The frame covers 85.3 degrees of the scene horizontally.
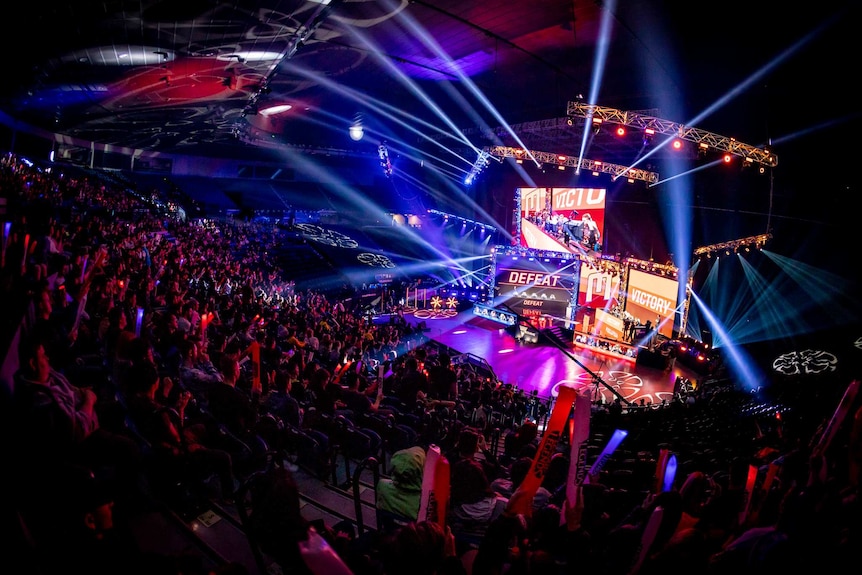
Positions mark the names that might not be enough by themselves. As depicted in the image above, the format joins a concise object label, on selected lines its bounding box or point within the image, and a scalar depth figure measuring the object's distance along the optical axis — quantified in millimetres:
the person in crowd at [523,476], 3812
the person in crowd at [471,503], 3525
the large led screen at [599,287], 19656
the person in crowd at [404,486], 3350
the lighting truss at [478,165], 20878
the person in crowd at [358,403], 5457
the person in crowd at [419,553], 2148
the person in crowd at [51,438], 2043
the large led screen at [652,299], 16938
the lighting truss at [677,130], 11938
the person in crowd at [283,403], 5031
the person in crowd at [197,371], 4949
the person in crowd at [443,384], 7387
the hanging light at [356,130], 23659
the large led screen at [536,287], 21470
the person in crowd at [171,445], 3246
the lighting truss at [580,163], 17594
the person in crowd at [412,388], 6754
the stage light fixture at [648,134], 12505
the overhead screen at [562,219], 19797
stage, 14857
